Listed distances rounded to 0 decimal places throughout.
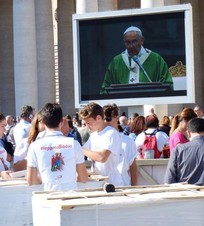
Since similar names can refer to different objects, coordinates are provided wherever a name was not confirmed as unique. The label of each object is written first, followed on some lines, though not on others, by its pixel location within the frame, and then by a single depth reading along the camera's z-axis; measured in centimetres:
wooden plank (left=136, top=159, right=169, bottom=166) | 1420
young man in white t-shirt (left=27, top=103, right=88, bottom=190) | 948
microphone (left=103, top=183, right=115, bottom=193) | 777
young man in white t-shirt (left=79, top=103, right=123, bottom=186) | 1055
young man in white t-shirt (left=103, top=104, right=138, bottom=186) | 1149
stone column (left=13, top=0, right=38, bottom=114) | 3894
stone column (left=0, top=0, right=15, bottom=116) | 4872
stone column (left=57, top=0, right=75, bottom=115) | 4606
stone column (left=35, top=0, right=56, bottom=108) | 4072
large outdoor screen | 2022
